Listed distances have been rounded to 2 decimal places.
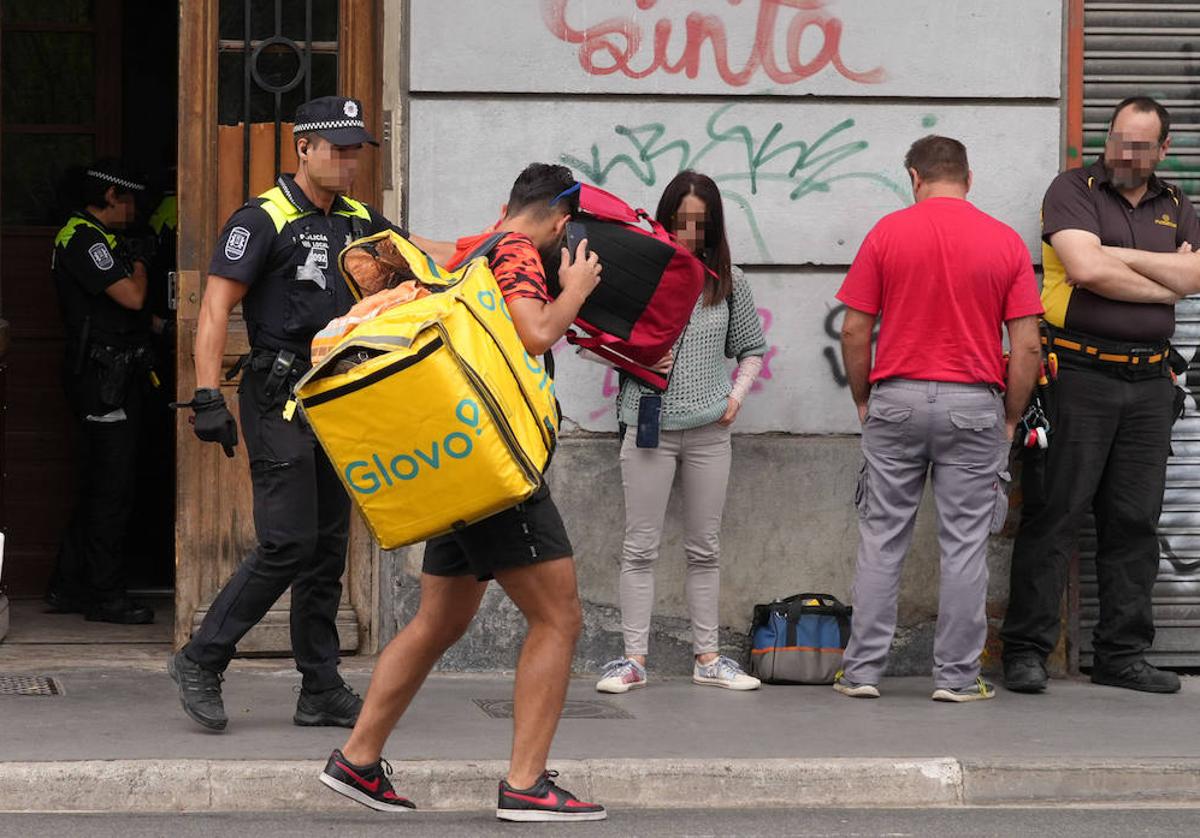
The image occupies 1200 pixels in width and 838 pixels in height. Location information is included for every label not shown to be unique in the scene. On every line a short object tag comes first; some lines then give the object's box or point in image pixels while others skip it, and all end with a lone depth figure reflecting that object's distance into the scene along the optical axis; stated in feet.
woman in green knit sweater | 50.16
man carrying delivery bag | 35.12
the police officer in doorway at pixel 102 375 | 59.82
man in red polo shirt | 48.37
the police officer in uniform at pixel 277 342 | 42.37
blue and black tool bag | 51.49
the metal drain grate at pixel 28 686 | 47.52
